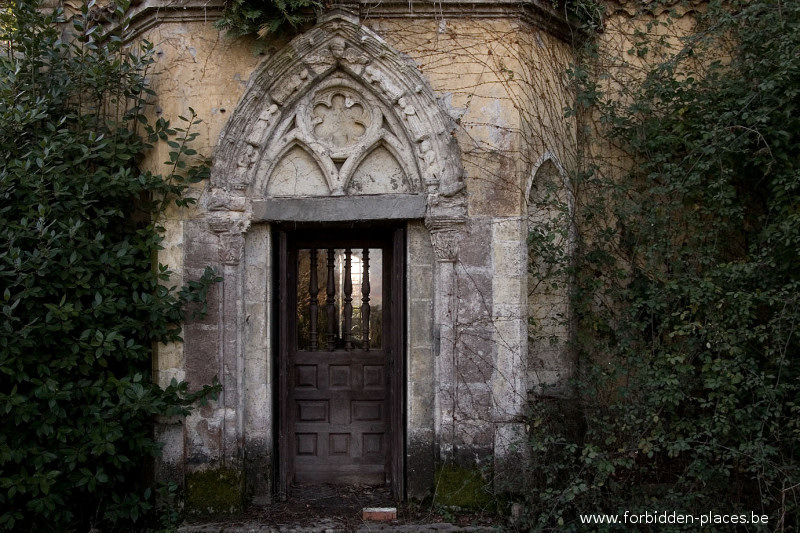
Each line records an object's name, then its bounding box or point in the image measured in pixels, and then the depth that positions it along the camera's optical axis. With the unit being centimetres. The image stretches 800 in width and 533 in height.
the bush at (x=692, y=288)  469
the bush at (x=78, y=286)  469
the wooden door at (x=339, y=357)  569
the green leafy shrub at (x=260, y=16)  502
